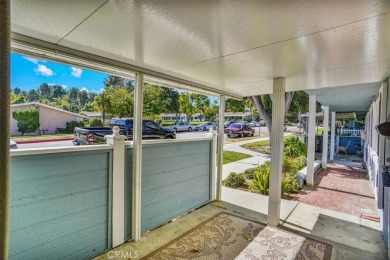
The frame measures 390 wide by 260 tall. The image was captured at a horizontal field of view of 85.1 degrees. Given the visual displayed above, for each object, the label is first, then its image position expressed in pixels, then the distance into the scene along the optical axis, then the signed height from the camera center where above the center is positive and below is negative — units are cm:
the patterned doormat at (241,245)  279 -166
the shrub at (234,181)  583 -149
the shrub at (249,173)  652 -143
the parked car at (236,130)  1823 -21
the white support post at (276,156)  362 -48
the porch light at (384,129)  232 +1
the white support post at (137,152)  303 -37
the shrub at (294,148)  891 -84
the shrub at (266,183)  520 -138
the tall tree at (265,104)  966 +116
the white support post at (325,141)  771 -43
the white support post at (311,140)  598 -32
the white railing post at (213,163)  475 -81
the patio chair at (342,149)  1086 -100
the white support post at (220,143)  477 -35
